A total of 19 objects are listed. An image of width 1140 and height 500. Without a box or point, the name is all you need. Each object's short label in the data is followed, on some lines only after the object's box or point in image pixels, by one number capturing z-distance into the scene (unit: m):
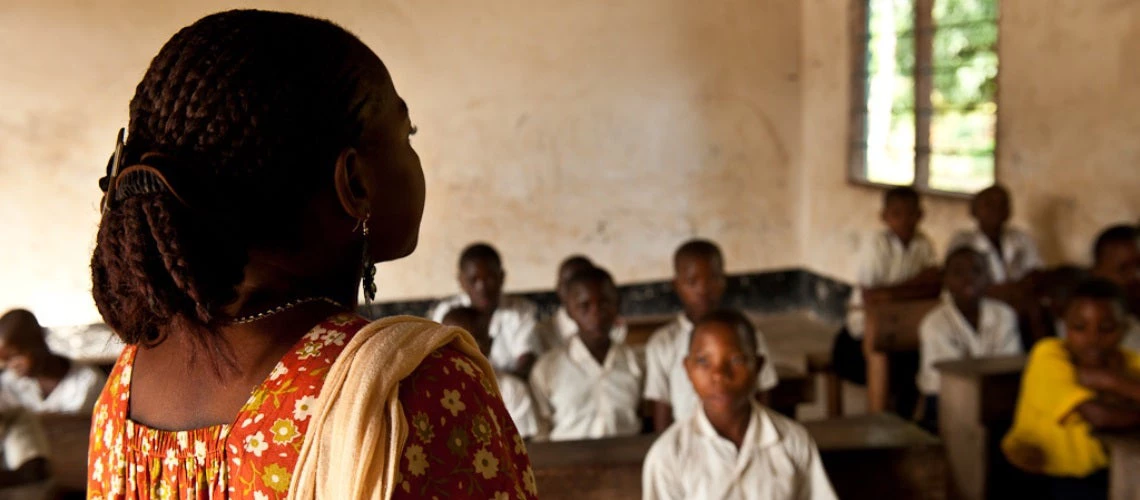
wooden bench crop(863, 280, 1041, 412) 4.23
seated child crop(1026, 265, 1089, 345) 4.18
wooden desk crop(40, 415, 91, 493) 3.10
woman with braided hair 0.79
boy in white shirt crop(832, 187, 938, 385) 5.39
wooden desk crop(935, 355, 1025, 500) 3.50
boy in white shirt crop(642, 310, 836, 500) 2.56
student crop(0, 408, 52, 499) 2.99
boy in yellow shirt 3.20
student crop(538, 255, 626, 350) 4.39
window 5.71
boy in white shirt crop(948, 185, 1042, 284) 5.02
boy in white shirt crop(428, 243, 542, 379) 4.30
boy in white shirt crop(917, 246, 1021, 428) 4.14
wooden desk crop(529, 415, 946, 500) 2.66
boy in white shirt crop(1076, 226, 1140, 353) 4.11
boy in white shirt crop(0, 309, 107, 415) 3.53
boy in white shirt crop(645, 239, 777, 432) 3.53
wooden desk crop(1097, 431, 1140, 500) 2.80
